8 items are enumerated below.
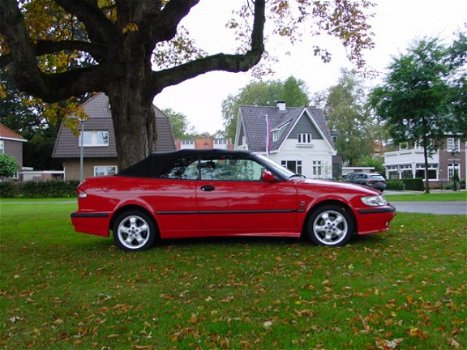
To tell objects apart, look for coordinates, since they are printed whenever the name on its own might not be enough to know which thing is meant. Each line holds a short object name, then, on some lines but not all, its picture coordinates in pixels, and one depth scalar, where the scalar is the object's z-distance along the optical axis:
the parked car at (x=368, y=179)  41.10
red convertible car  7.84
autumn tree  8.87
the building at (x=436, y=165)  60.78
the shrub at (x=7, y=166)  42.34
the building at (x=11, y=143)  51.84
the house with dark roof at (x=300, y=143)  50.62
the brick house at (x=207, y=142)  82.88
